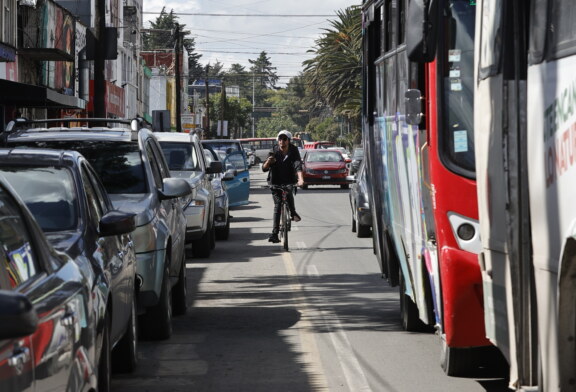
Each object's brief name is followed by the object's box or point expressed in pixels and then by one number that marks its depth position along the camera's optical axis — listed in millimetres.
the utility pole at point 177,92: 57562
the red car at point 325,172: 49219
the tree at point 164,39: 167875
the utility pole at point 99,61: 27000
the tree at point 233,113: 142512
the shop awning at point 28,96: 26688
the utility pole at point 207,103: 93969
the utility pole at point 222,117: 98625
